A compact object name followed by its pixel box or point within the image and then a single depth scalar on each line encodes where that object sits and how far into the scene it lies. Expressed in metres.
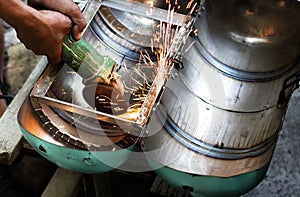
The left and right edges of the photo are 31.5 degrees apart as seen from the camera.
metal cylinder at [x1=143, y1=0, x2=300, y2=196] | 2.15
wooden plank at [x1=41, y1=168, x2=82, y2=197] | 2.49
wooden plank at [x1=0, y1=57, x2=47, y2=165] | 2.26
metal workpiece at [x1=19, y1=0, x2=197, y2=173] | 2.03
